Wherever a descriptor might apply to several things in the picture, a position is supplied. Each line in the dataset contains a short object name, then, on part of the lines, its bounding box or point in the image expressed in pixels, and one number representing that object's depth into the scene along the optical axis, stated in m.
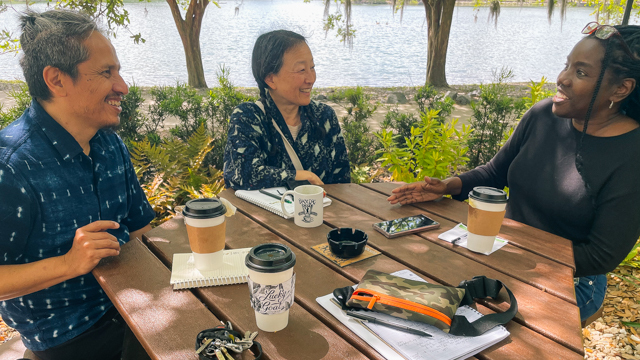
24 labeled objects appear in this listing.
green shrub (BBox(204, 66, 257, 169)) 4.68
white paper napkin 1.71
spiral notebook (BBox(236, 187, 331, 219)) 1.99
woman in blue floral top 2.44
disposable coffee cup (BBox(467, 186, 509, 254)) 1.54
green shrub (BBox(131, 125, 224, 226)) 3.61
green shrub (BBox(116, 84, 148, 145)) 4.43
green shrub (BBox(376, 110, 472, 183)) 3.60
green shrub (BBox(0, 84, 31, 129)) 4.15
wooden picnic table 1.12
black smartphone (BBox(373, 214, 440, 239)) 1.78
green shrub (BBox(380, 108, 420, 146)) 4.70
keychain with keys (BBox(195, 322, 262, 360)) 1.04
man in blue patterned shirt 1.45
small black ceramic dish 1.54
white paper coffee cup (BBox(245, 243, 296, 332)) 1.07
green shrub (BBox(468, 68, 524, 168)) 4.62
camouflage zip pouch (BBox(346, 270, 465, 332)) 1.15
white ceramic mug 1.80
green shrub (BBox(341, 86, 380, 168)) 4.81
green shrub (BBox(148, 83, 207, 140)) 4.66
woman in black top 1.83
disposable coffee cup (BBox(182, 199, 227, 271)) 1.33
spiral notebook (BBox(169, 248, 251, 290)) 1.37
